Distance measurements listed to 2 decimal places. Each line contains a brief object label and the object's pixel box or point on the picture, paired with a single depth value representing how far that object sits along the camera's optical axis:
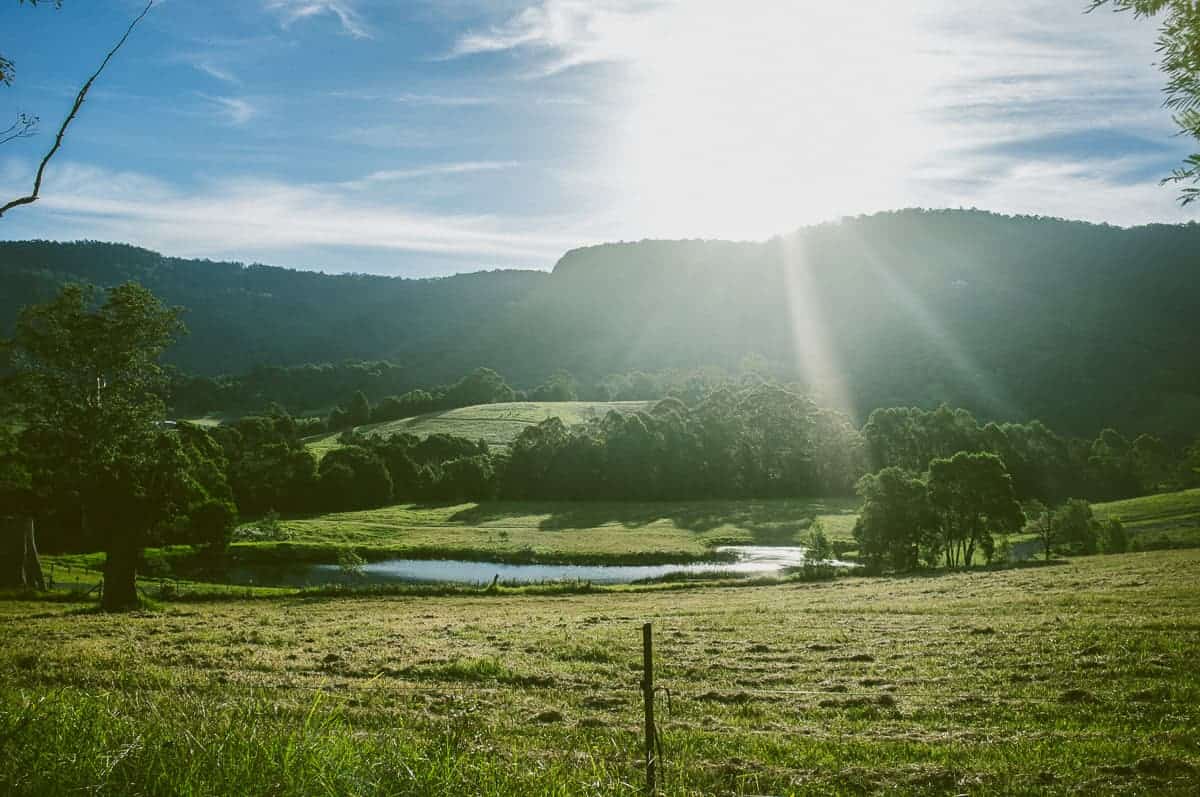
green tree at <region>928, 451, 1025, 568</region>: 66.19
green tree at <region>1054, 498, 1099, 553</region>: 73.06
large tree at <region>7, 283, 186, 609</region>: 32.72
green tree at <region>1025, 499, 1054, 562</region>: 72.64
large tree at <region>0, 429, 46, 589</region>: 44.78
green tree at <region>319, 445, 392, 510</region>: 111.00
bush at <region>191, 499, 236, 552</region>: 64.31
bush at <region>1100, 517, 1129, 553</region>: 71.38
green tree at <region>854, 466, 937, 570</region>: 65.06
